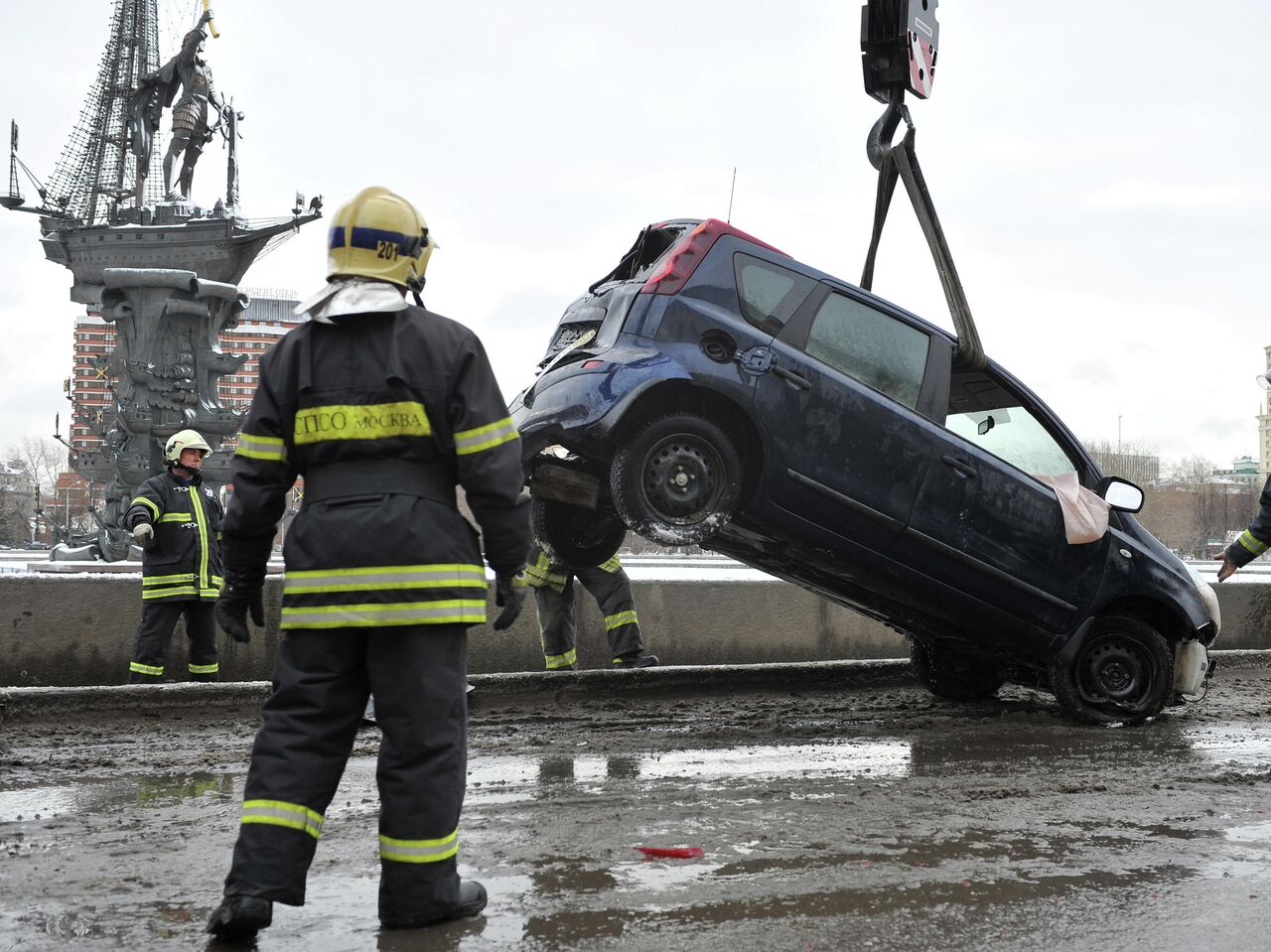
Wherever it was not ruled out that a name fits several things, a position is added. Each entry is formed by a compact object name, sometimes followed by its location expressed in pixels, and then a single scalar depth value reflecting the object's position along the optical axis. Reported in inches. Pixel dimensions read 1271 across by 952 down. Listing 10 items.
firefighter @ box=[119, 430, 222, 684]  296.4
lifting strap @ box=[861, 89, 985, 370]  256.2
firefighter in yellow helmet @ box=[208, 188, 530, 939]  120.8
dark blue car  225.1
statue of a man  1378.0
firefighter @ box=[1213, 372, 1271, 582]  283.7
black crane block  288.0
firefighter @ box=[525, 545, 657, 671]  302.5
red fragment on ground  148.0
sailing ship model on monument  1167.0
